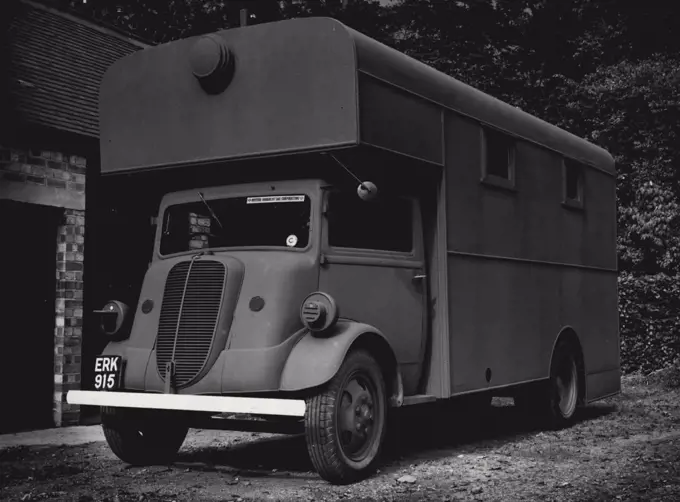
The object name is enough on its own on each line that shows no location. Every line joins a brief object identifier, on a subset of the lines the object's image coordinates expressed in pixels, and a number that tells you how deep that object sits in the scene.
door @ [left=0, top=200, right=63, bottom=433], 11.05
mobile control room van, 7.04
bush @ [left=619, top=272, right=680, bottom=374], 17.33
